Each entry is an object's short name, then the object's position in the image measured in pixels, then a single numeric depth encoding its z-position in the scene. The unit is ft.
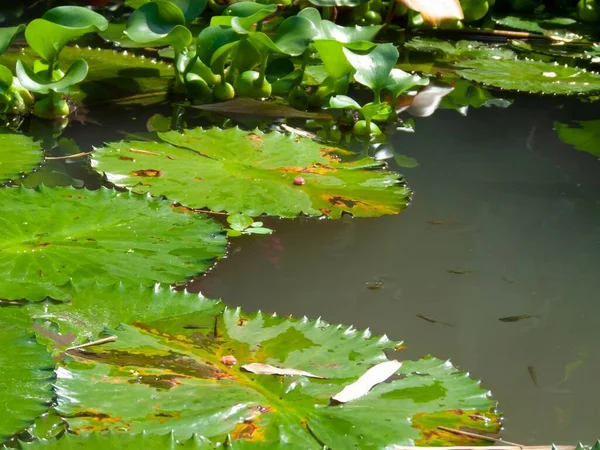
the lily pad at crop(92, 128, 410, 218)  13.21
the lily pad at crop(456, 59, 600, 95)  15.09
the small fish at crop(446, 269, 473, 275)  12.93
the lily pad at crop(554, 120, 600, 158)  14.09
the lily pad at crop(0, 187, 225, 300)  12.62
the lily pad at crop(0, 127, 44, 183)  13.34
